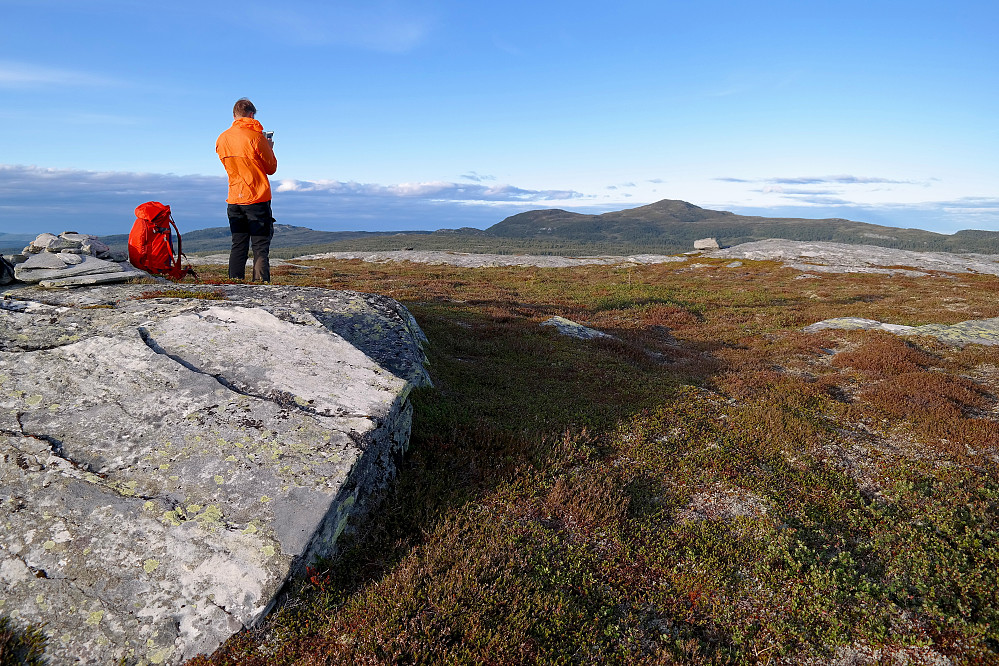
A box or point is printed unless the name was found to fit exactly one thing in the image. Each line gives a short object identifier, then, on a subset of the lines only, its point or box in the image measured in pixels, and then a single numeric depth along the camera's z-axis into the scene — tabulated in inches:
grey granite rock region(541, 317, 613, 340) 660.1
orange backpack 465.7
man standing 468.1
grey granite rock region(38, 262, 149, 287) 380.8
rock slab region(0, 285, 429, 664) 173.5
